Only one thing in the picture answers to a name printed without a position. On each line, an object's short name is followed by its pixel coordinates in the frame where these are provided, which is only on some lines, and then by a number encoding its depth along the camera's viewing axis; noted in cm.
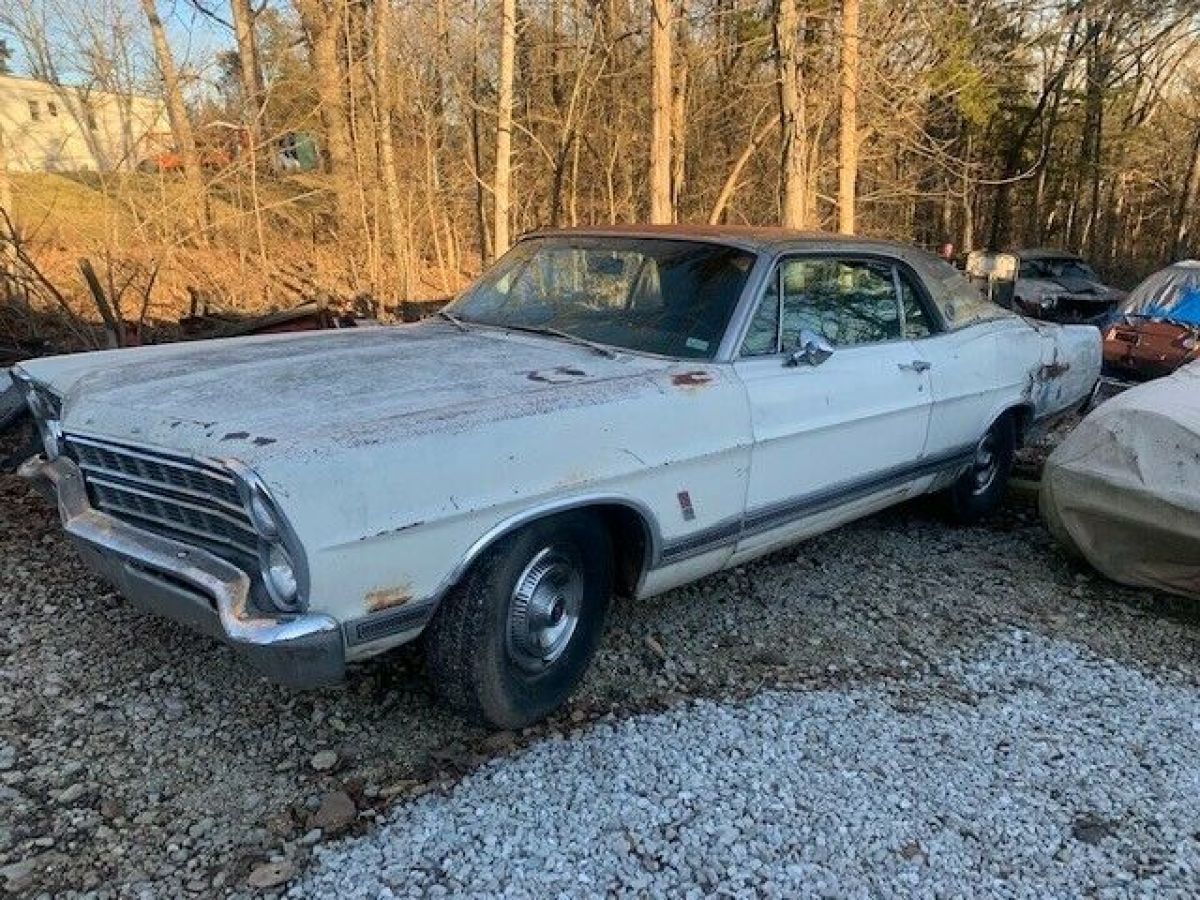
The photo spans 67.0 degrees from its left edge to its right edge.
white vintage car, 240
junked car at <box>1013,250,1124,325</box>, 1420
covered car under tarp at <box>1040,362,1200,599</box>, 396
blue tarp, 850
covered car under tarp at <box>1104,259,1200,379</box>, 814
